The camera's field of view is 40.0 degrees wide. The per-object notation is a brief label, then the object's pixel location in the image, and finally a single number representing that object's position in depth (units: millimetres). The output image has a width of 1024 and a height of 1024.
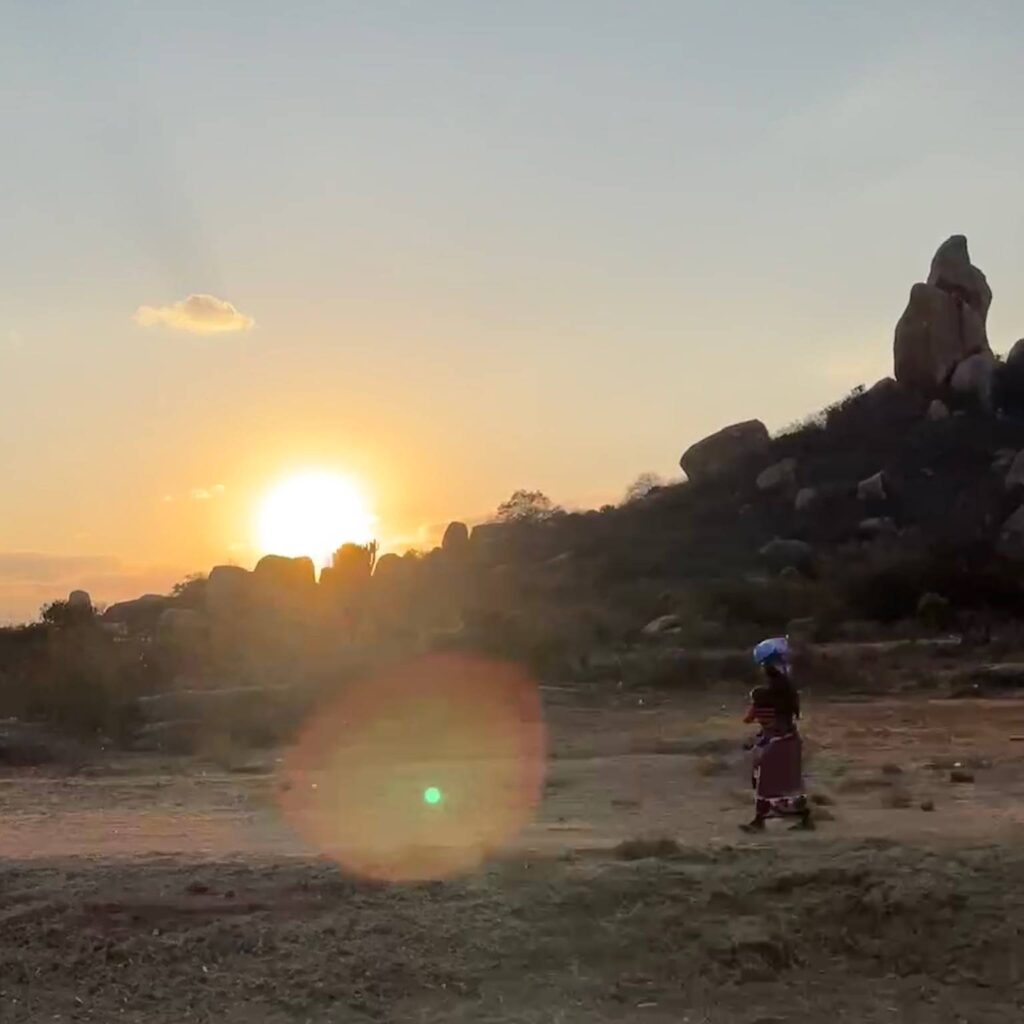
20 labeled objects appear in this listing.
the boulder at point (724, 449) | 61125
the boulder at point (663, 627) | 36156
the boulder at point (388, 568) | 60938
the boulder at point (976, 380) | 54938
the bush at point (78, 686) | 21094
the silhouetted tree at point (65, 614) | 41597
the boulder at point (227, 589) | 56156
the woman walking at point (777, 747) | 10867
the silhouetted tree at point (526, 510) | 67062
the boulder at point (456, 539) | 64375
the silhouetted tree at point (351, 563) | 56688
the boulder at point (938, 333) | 55906
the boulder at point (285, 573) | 58000
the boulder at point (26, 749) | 18219
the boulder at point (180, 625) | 41062
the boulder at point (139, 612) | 60688
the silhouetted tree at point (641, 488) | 64750
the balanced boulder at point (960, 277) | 56469
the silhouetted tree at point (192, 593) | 63812
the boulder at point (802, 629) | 33669
